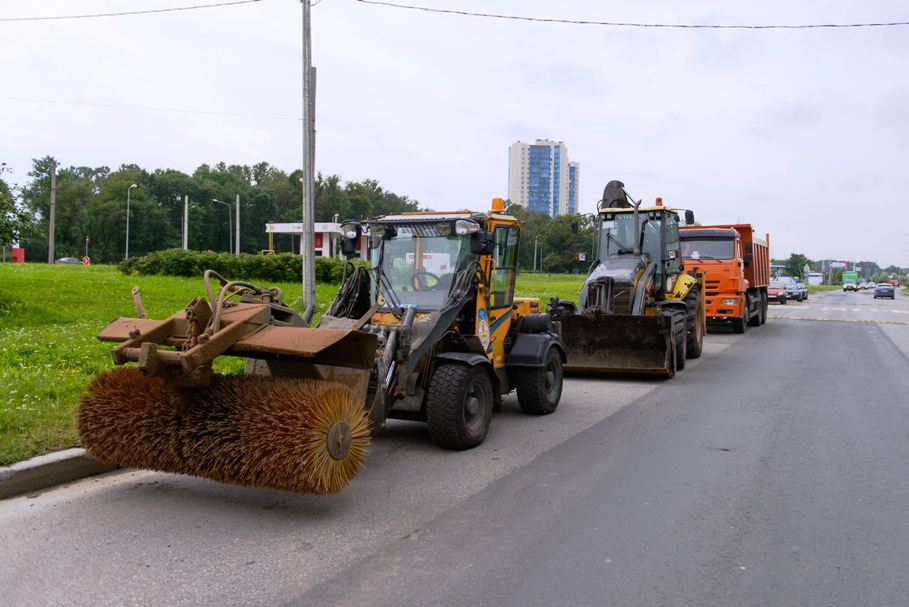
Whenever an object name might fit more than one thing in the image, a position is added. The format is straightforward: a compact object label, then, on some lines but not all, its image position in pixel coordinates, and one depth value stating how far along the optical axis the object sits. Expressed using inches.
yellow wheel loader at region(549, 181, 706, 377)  455.2
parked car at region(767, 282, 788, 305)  1688.0
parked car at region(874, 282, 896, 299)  2512.3
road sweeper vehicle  194.7
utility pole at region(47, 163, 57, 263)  1679.6
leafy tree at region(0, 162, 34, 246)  537.1
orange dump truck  777.6
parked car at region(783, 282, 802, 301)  1855.3
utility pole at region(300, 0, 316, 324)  538.0
